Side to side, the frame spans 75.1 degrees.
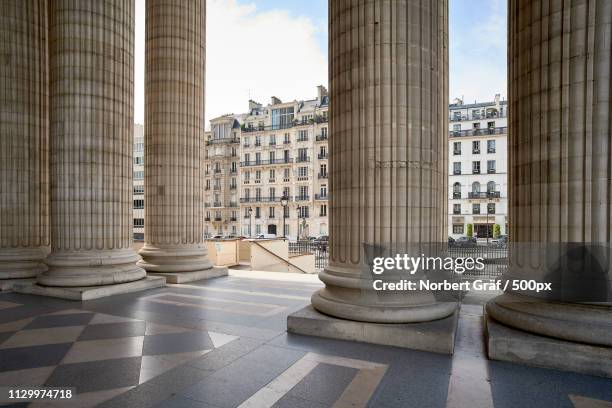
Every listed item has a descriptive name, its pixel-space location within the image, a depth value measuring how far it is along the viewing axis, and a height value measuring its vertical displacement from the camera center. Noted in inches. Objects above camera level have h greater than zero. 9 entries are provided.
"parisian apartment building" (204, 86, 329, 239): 2524.6 +190.2
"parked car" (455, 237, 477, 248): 1872.5 -199.9
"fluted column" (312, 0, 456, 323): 254.2 +33.6
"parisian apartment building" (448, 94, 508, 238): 2268.7 +178.1
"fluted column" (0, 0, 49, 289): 451.8 +69.3
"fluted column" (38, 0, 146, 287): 393.7 +53.6
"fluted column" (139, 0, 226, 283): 499.5 +72.8
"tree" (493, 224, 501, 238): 2176.4 -177.6
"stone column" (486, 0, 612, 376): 200.8 +4.6
